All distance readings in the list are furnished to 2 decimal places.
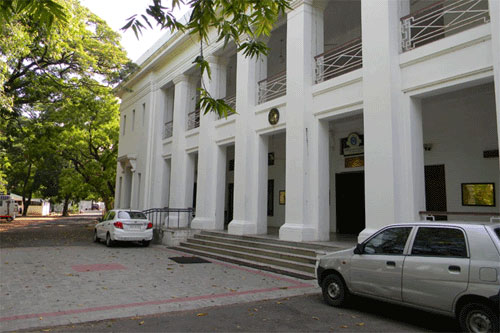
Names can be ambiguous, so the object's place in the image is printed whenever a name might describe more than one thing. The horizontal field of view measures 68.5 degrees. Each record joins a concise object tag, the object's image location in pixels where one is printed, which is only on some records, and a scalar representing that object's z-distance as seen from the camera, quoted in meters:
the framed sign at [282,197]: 17.03
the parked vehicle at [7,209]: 33.75
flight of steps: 9.26
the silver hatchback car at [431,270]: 4.36
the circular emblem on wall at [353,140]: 13.38
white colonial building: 8.53
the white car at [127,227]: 14.59
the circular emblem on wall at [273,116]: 12.55
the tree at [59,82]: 12.99
